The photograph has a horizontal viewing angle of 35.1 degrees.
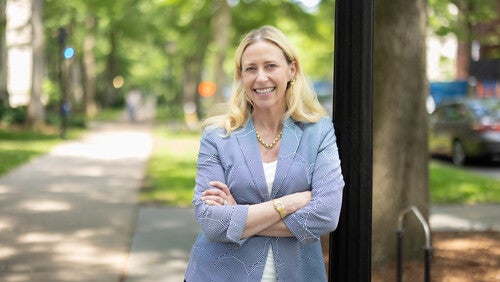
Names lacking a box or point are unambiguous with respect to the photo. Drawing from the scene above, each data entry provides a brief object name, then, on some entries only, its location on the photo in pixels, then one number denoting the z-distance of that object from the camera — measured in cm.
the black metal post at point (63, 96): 2411
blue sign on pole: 2470
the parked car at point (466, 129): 1828
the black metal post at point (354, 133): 321
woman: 279
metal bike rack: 504
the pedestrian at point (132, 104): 3850
